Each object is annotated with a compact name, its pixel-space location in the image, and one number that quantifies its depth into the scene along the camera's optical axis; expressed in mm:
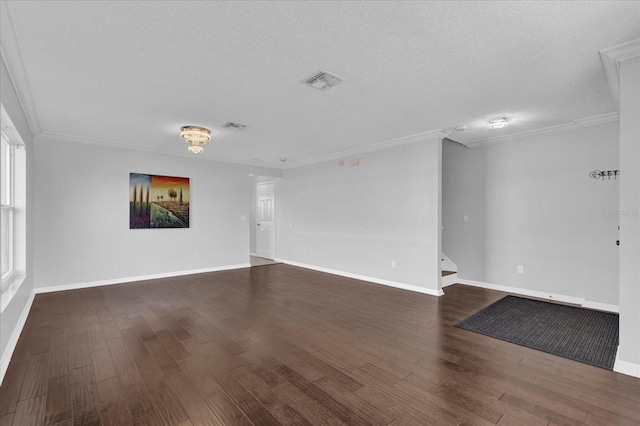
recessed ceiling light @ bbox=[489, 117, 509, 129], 4109
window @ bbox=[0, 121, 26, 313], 3184
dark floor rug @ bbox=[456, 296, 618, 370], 2875
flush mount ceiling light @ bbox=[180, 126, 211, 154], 4429
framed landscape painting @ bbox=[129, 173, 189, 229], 5762
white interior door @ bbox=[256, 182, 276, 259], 8531
